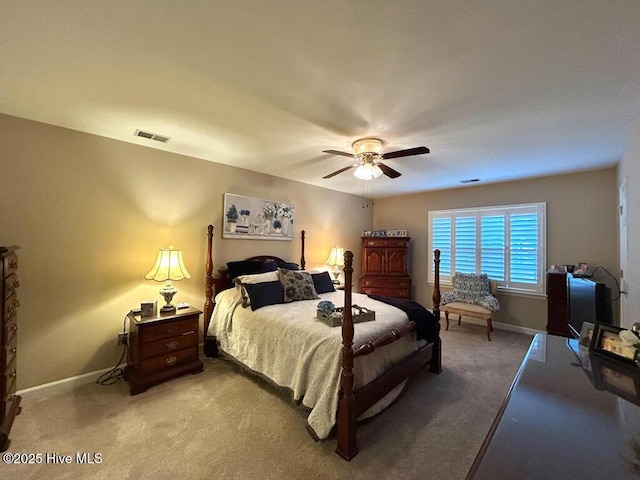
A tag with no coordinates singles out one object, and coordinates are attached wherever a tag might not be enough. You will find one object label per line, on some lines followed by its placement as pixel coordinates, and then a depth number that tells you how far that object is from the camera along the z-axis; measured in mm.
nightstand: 2561
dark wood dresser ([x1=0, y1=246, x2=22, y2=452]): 1865
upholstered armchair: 4020
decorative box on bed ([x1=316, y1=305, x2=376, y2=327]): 2308
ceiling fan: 2695
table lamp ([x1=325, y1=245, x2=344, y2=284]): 4773
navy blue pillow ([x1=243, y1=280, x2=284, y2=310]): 2898
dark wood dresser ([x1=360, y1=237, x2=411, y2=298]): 5195
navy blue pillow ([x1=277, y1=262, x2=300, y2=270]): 4043
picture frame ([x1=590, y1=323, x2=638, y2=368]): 1289
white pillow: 2982
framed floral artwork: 3713
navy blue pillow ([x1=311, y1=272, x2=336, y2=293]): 3740
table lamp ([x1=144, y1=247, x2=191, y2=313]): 2807
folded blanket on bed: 2715
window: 4242
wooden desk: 699
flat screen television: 2424
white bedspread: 1948
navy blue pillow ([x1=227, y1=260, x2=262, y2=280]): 3517
